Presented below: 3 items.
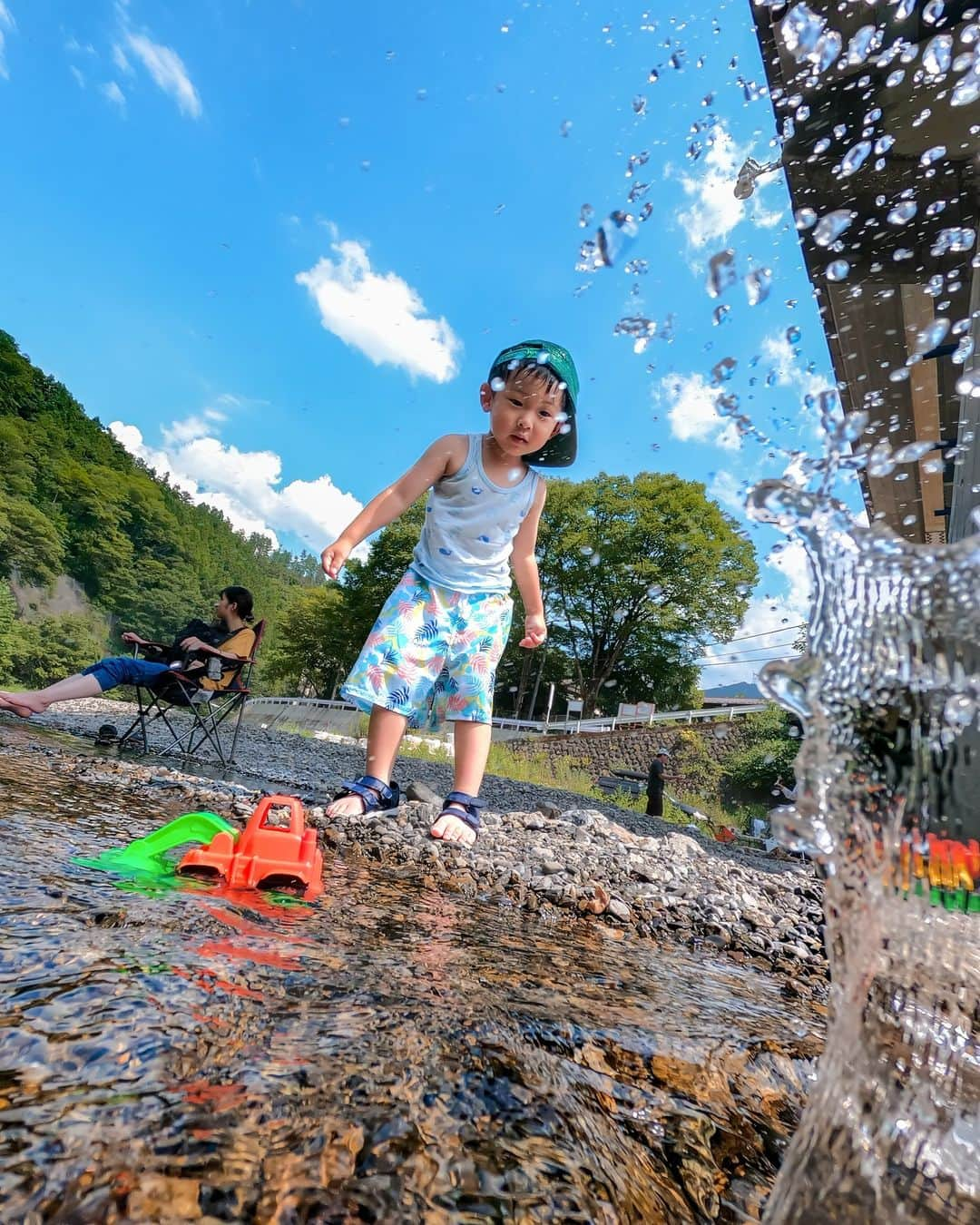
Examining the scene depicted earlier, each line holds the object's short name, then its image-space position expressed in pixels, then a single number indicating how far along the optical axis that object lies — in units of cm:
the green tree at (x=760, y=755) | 1833
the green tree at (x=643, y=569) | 2811
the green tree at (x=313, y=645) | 3688
